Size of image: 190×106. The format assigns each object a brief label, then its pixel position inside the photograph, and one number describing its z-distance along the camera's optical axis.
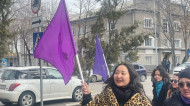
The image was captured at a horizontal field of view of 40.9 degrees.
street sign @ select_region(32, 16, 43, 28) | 6.43
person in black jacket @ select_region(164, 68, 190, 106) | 2.55
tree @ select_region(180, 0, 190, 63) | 26.38
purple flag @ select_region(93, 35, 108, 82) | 6.28
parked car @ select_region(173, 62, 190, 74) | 21.66
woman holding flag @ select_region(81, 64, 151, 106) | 2.74
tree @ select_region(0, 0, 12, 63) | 13.28
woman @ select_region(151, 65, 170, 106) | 4.83
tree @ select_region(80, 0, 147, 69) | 8.98
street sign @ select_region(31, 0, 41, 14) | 6.65
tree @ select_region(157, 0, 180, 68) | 27.14
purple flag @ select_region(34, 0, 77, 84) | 4.15
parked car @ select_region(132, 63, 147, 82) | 20.97
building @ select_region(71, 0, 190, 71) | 36.84
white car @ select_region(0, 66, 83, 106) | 9.27
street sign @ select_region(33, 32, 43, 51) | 6.49
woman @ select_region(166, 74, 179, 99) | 4.30
